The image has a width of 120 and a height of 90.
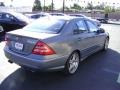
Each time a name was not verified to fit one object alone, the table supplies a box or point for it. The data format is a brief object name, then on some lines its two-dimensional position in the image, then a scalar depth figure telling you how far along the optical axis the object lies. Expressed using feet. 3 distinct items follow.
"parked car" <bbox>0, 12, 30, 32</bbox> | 19.46
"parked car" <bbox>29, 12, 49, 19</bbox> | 33.00
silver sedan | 7.72
